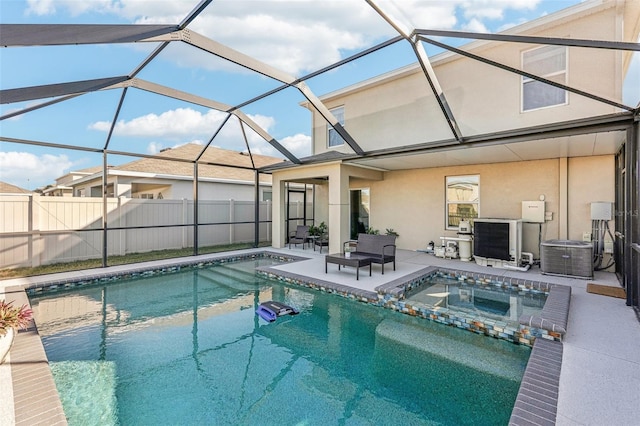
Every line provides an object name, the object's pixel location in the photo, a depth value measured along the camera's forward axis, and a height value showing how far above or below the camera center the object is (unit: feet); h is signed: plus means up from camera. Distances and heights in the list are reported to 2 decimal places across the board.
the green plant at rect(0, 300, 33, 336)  10.34 -3.81
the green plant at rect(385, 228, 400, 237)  35.22 -2.17
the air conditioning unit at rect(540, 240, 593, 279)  21.29 -3.13
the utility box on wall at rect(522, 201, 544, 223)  25.44 +0.27
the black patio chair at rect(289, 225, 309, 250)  37.14 -2.88
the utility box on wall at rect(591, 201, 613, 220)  22.31 +0.32
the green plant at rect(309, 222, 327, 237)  40.65 -2.46
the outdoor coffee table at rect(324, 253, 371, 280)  21.73 -3.47
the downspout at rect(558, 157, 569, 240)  24.62 +1.29
